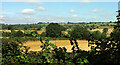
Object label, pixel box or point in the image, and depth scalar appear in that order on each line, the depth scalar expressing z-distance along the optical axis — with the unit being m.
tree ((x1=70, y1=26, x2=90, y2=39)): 66.25
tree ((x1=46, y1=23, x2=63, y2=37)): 69.38
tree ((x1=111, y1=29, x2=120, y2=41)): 3.77
